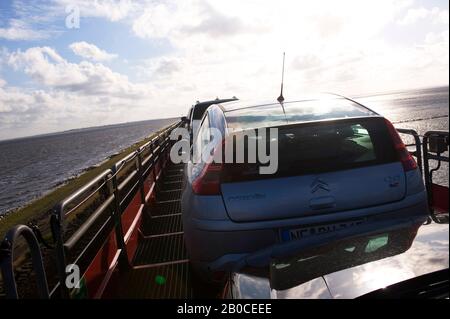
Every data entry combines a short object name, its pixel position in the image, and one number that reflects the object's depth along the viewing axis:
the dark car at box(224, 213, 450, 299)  2.08
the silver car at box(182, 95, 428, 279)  3.18
